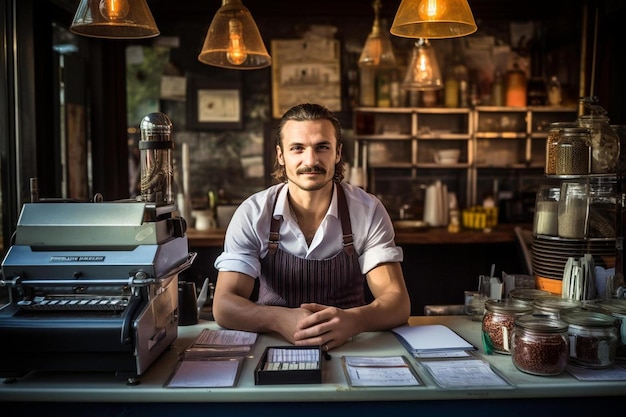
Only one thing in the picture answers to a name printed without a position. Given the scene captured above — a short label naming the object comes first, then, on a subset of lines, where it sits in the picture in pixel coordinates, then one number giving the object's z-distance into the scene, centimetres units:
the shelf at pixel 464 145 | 574
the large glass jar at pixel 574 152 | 243
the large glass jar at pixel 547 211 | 253
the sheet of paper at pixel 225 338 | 201
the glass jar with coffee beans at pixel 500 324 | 189
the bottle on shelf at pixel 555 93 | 577
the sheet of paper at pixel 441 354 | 186
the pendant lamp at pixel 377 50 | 441
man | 237
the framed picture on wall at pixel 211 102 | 583
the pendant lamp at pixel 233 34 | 271
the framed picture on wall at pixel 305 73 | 584
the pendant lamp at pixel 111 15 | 214
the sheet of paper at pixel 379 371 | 164
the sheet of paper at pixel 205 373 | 162
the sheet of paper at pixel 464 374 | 163
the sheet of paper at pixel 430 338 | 193
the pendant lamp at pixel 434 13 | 221
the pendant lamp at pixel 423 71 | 425
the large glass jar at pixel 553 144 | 250
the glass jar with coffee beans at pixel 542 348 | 169
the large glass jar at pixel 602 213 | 242
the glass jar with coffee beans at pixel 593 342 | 176
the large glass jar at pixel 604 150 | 244
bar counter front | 159
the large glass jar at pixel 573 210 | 243
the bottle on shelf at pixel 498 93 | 580
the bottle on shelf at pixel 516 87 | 577
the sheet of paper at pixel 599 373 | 169
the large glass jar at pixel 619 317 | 184
